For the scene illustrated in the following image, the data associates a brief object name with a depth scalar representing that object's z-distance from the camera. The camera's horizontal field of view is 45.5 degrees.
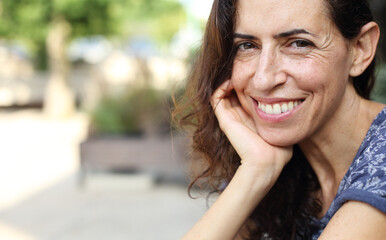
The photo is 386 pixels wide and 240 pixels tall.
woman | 1.42
